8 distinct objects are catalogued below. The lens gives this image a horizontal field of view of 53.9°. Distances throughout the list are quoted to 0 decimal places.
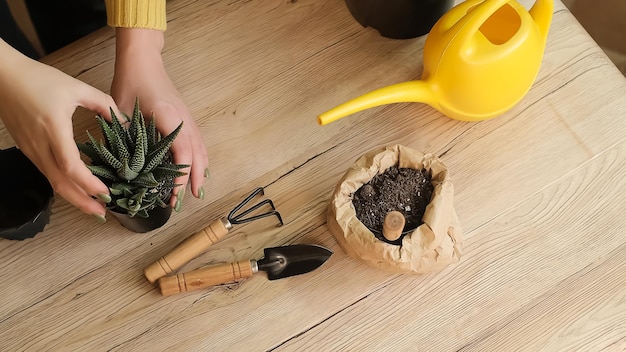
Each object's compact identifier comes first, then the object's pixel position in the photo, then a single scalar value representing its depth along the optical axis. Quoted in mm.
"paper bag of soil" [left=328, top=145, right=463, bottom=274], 750
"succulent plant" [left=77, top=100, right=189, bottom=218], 713
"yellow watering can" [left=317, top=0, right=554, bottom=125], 800
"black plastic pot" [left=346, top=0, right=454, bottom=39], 885
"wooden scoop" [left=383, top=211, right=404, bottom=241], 706
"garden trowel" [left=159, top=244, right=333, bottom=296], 799
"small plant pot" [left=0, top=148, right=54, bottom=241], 824
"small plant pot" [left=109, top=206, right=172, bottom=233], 786
